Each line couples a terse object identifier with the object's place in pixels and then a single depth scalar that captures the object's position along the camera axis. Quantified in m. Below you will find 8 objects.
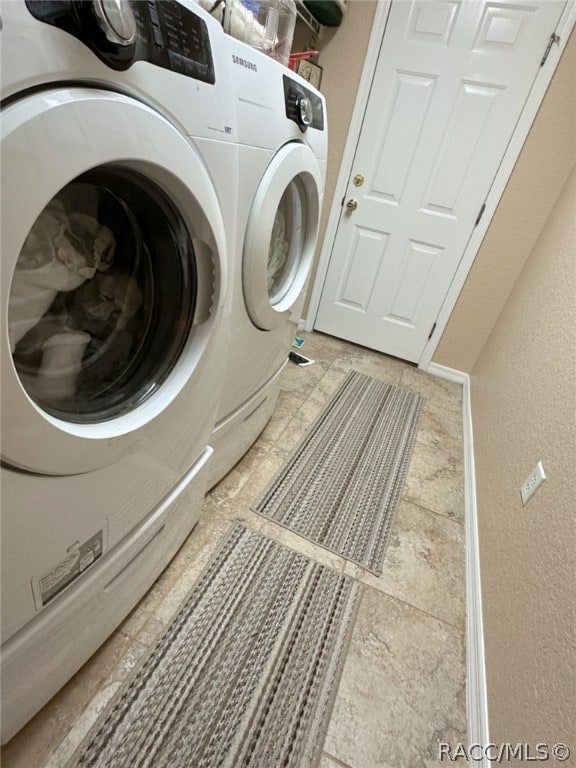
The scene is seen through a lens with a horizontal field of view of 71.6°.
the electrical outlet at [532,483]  0.99
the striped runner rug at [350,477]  1.25
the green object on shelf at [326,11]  1.71
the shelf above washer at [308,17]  1.61
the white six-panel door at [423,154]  1.75
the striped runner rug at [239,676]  0.75
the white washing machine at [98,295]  0.39
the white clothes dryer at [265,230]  0.79
